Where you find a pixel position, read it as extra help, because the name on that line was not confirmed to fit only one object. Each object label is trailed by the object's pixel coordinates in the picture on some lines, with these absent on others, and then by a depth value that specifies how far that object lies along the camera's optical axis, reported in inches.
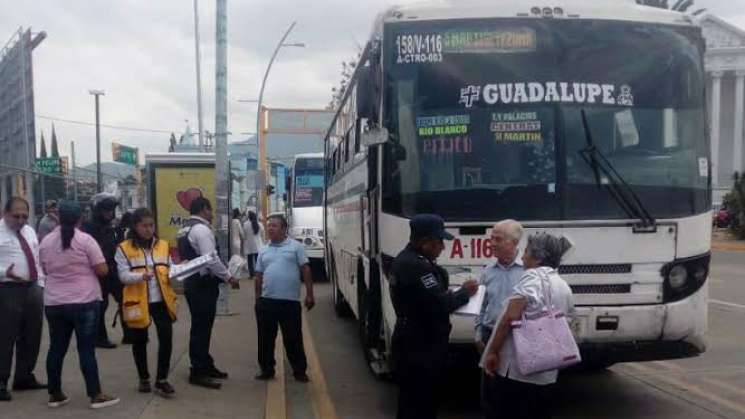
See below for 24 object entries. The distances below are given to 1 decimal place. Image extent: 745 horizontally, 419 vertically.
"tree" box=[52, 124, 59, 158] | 3054.1
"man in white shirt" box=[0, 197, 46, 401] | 286.8
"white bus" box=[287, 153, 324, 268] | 810.8
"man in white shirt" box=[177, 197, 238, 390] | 312.2
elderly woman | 180.1
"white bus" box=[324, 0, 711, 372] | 260.7
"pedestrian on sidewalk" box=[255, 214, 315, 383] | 329.1
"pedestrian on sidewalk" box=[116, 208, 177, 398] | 289.7
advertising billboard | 693.3
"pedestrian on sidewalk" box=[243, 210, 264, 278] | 745.6
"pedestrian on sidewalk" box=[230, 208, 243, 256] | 757.9
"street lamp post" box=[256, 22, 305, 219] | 1277.6
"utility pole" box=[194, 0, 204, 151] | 1290.1
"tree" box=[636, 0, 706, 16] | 1408.7
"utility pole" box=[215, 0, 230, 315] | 524.1
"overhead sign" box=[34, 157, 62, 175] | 1470.2
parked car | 1509.1
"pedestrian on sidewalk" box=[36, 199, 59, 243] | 456.8
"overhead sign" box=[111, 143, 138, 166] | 1652.3
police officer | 195.3
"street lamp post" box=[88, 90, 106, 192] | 1375.5
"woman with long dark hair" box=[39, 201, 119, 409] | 271.6
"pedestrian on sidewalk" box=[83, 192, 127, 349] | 388.5
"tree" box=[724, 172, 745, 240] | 1302.9
